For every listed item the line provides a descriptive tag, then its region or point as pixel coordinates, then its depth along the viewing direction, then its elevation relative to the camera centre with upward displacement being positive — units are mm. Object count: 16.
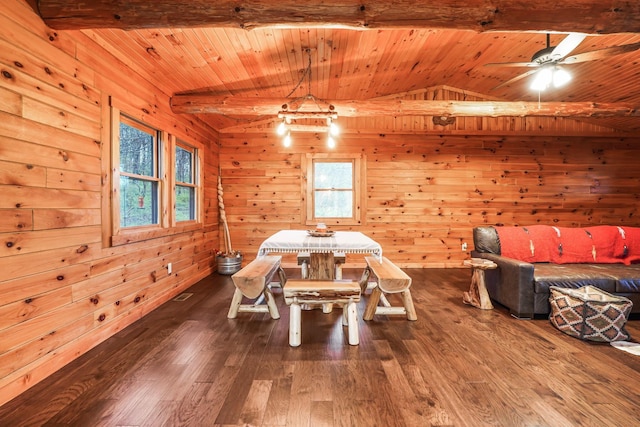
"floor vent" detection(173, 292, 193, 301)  3455 -1108
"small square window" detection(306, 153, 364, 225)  5258 +317
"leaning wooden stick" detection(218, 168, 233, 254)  5090 -183
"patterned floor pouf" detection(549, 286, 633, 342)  2312 -885
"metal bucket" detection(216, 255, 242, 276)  4680 -941
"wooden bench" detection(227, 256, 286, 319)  2467 -682
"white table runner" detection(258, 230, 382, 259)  2490 -333
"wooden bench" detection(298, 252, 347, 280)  3689 -716
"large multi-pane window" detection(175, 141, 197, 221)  3987 +380
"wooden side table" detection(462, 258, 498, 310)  3123 -871
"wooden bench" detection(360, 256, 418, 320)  2479 -704
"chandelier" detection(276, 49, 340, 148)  3096 +1013
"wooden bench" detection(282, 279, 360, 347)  2277 -727
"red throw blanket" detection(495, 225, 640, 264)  3396 -453
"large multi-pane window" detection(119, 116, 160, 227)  2795 +360
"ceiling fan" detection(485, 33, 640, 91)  2230 +1309
